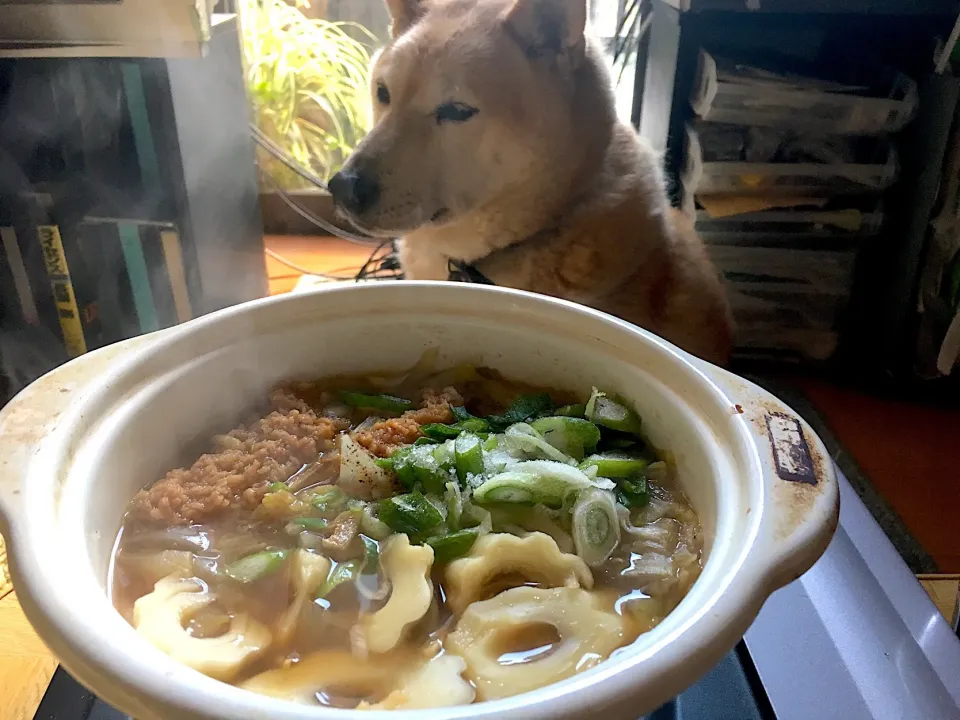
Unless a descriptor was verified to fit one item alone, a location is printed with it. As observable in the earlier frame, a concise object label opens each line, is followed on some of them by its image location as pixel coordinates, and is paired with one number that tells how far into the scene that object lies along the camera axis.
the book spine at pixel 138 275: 1.33
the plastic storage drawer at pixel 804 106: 1.33
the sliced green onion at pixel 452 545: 0.51
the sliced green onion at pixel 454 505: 0.53
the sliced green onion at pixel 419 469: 0.56
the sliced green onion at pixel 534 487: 0.54
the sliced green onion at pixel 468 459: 0.57
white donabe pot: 0.34
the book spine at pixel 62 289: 1.29
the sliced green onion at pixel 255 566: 0.51
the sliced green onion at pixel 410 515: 0.53
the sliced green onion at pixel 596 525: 0.53
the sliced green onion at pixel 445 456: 0.57
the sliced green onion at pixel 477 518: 0.53
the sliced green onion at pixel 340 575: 0.51
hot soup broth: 0.44
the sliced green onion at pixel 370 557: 0.52
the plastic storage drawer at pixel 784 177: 1.40
